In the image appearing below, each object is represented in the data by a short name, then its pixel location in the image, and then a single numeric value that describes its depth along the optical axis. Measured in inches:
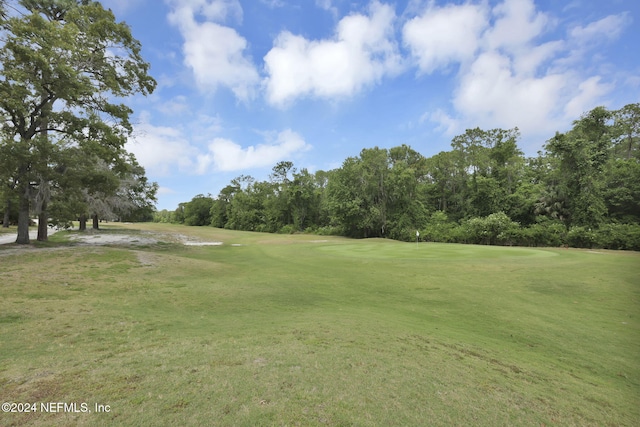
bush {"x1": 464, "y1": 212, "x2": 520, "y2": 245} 1298.0
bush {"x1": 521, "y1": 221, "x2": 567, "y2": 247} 1201.1
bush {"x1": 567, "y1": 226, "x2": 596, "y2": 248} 1114.1
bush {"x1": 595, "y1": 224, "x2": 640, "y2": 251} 1019.9
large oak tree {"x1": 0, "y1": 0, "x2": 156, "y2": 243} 564.7
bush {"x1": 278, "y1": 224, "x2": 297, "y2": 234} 2411.4
